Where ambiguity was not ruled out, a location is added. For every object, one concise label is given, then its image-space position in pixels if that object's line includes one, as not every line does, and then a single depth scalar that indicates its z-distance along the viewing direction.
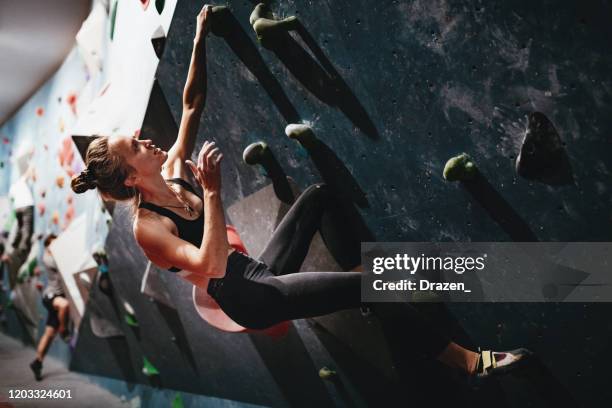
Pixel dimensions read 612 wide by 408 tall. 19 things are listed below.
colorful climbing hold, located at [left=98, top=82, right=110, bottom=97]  2.79
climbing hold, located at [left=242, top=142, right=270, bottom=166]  2.06
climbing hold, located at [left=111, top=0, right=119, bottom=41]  2.66
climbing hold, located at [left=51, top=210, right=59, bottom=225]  3.74
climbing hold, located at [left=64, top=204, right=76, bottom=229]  3.48
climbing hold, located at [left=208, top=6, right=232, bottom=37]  2.02
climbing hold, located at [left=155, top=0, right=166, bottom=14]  2.24
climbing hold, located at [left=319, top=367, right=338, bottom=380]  2.08
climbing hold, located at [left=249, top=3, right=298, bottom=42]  1.85
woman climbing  1.91
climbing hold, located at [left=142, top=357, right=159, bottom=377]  2.93
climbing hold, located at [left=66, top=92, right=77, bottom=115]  3.35
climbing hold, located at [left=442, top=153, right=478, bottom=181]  1.62
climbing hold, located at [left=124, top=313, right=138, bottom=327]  2.95
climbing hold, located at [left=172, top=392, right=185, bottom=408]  2.75
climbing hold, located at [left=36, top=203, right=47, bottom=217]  4.00
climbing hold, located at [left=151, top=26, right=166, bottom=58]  2.25
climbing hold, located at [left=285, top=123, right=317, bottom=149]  1.90
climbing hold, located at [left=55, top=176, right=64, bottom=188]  3.61
